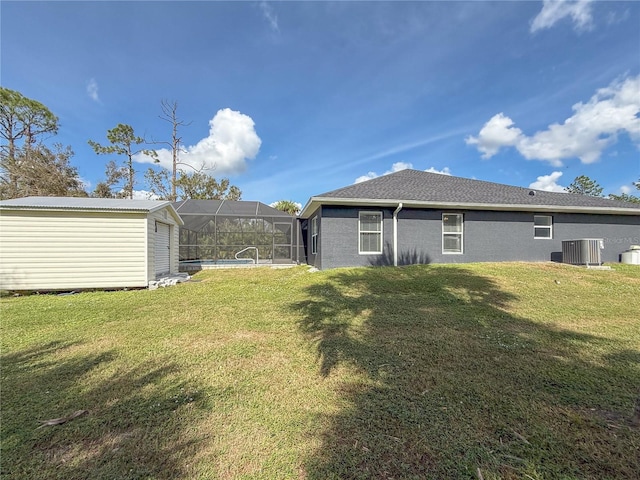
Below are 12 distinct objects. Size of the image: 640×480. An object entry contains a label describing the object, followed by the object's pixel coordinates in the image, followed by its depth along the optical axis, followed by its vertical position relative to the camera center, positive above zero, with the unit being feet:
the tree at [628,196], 105.13 +18.47
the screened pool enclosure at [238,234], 49.83 +1.91
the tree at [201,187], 83.55 +17.66
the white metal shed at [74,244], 25.59 -0.01
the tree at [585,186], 116.98 +24.39
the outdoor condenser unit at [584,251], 33.24 -0.77
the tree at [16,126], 65.10 +28.62
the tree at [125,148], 75.20 +25.89
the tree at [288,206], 85.10 +11.67
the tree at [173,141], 73.81 +27.62
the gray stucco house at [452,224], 35.19 +2.80
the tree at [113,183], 75.75 +16.62
